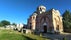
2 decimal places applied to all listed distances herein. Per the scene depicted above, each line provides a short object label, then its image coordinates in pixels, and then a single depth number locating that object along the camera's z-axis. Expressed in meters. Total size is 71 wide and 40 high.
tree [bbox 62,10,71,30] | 17.03
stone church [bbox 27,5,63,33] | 11.61
